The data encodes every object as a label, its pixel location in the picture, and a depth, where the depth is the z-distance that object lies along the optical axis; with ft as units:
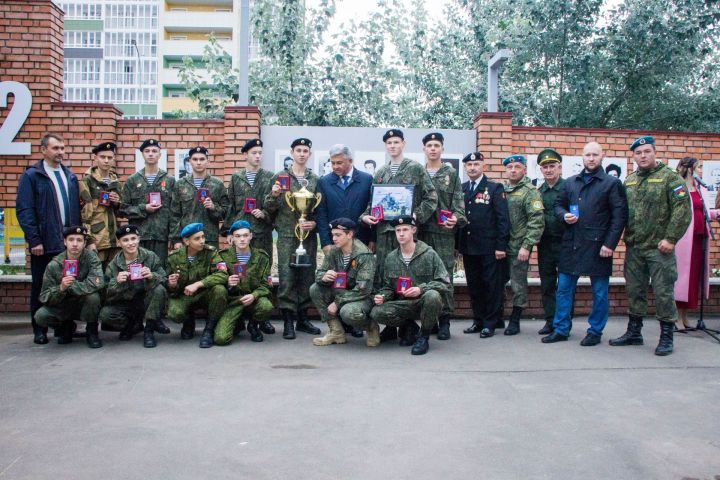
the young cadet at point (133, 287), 20.75
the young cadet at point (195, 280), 21.06
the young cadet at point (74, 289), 20.20
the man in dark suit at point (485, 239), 22.62
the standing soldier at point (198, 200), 23.63
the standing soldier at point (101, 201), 23.17
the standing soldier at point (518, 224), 22.72
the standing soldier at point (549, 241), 22.68
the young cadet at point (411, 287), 19.86
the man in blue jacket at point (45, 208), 21.45
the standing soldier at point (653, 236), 19.74
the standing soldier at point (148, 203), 23.76
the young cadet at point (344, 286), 20.42
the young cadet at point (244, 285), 21.27
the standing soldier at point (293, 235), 22.59
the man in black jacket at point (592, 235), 20.44
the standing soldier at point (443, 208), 22.30
